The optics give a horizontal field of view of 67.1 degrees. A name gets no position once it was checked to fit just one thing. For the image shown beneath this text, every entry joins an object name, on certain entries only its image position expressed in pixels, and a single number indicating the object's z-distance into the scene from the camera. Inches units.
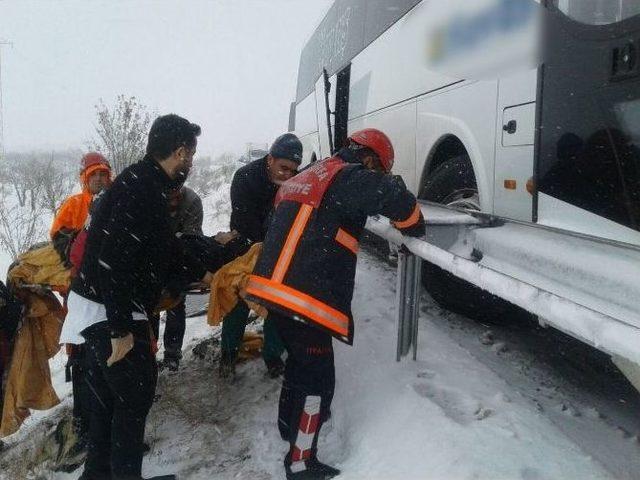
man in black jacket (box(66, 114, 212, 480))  94.2
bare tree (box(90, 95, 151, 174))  473.1
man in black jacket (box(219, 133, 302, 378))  137.6
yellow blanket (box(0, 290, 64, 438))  134.3
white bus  77.2
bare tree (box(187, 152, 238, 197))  1283.2
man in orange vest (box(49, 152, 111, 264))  137.3
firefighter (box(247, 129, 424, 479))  90.4
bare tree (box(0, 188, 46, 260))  609.6
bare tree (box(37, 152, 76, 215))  808.3
